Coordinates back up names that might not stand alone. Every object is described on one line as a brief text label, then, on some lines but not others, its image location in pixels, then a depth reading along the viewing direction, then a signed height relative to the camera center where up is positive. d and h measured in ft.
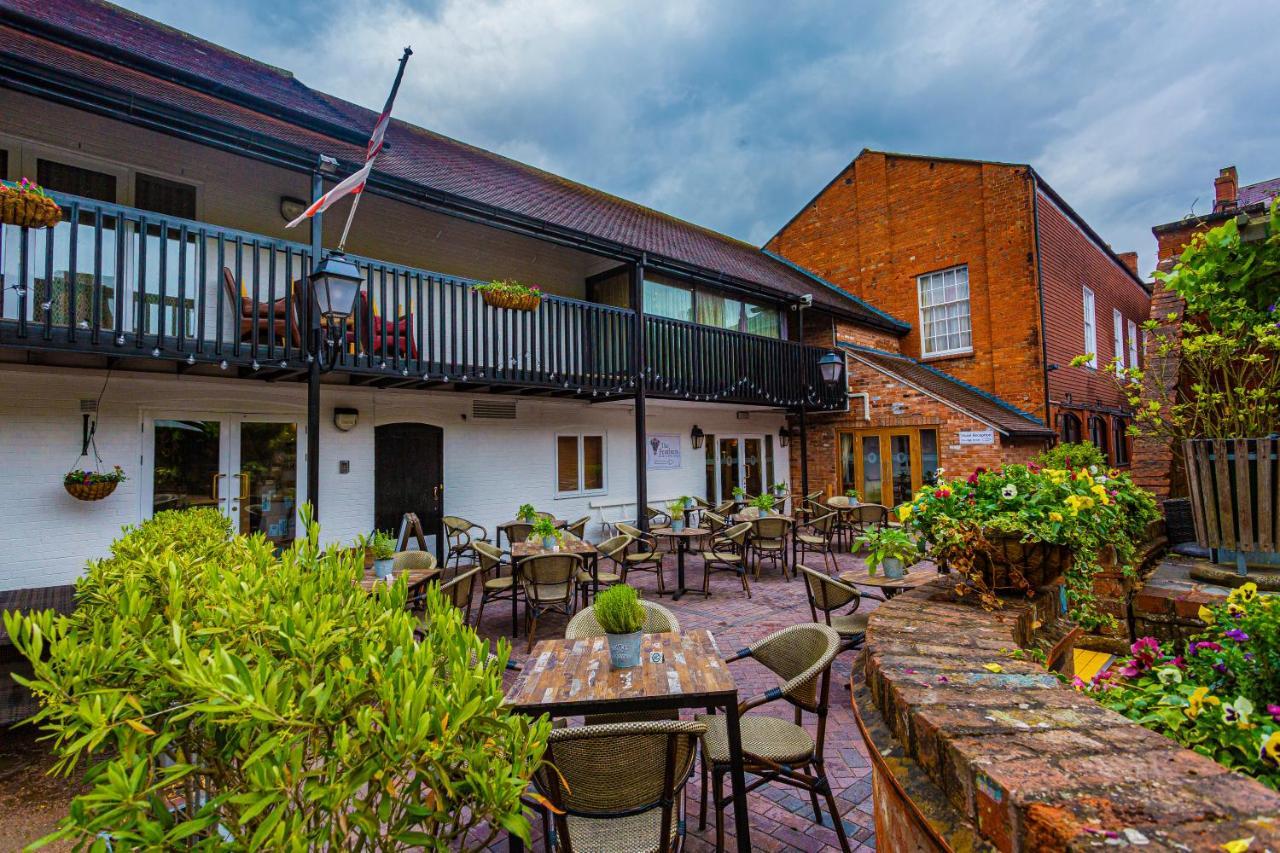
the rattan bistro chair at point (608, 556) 20.81 -4.15
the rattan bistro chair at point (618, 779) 6.35 -3.80
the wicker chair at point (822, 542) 27.94 -4.84
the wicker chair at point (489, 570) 19.84 -4.27
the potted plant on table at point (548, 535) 20.10 -2.99
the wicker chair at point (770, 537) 25.62 -4.09
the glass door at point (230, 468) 21.71 -0.42
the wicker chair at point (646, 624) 11.23 -3.52
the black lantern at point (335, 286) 17.84 +5.50
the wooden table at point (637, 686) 7.48 -3.35
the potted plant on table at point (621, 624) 8.53 -2.64
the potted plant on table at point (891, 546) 10.03 -1.86
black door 27.40 -1.01
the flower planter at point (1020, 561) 8.52 -1.78
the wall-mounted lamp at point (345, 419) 25.73 +1.72
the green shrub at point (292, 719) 3.06 -1.66
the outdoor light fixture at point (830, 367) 39.17 +5.75
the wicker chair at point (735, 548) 23.91 -4.51
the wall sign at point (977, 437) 36.71 +0.61
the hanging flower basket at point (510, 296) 24.34 +6.93
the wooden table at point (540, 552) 18.98 -3.62
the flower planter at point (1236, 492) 11.46 -1.05
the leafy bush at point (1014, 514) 8.50 -1.09
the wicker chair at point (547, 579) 17.89 -4.09
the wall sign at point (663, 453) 39.17 -0.12
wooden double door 39.83 -1.07
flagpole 18.45 +12.40
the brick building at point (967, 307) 41.04 +11.68
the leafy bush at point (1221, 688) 4.17 -2.18
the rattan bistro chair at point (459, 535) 26.76 -4.21
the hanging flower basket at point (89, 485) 19.08 -0.84
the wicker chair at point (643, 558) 23.46 -4.52
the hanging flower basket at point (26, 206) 13.96 +6.50
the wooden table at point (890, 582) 14.55 -3.61
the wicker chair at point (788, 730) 8.14 -4.52
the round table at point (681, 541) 23.76 -3.93
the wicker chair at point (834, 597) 13.83 -3.75
